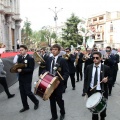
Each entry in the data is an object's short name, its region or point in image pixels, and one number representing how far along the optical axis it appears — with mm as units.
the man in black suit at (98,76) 2757
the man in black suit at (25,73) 3595
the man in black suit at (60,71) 3103
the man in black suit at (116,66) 5426
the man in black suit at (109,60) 4891
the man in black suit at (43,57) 5057
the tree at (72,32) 29957
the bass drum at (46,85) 2829
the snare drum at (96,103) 2474
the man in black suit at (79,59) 6847
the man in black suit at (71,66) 5679
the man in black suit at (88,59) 5766
